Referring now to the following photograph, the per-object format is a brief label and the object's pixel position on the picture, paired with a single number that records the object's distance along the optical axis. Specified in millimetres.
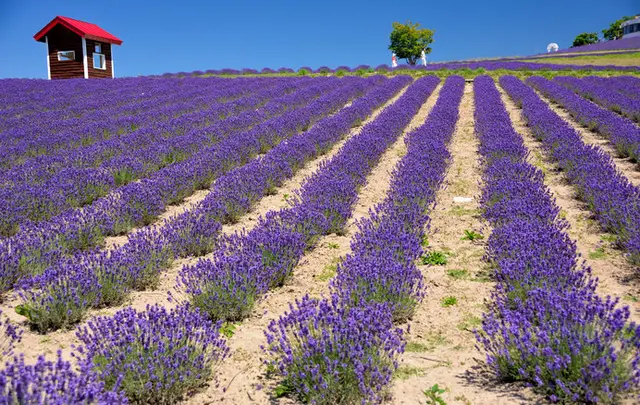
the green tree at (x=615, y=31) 76500
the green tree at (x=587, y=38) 80988
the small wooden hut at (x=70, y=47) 24547
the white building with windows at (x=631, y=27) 69312
